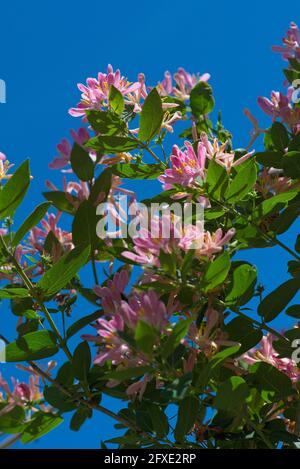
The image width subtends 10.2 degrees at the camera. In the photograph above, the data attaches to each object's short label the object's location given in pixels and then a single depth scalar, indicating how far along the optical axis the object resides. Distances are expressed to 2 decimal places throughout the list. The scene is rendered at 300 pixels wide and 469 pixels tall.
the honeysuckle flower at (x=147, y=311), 1.19
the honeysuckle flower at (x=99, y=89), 1.36
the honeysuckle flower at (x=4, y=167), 1.31
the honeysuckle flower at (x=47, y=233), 1.39
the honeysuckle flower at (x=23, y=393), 1.33
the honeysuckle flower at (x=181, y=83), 1.57
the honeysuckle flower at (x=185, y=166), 1.29
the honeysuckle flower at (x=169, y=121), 1.38
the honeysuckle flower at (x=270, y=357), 1.31
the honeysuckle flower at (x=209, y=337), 1.25
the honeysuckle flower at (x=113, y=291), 1.25
